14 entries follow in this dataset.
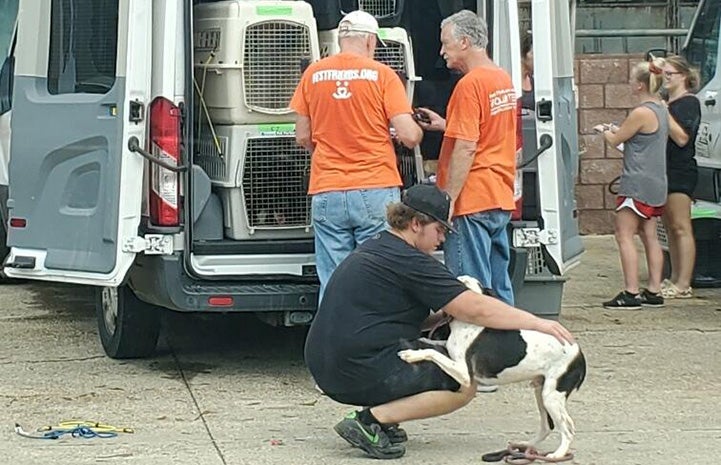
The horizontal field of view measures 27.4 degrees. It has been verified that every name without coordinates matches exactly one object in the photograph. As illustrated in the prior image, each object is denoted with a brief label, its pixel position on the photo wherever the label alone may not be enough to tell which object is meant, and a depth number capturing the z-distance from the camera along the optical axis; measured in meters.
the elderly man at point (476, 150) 6.97
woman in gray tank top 9.57
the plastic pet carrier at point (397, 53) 7.69
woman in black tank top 9.98
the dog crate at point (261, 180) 7.40
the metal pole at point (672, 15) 13.63
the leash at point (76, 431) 6.42
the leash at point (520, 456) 5.95
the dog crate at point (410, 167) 7.86
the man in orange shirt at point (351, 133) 6.98
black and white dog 5.81
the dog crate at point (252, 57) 7.30
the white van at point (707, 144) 10.34
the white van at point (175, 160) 6.99
